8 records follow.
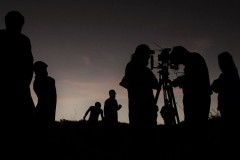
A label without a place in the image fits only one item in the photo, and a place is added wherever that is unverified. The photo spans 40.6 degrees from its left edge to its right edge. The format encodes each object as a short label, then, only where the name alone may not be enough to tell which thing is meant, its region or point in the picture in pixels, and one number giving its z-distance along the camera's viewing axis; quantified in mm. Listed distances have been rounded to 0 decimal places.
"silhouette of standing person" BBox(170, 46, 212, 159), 5621
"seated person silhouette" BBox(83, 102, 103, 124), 12797
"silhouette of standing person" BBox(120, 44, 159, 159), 5727
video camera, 7664
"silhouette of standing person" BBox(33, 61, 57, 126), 6638
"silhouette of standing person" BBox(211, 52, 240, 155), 5613
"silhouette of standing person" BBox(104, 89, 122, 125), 12148
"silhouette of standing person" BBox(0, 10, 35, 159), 3828
